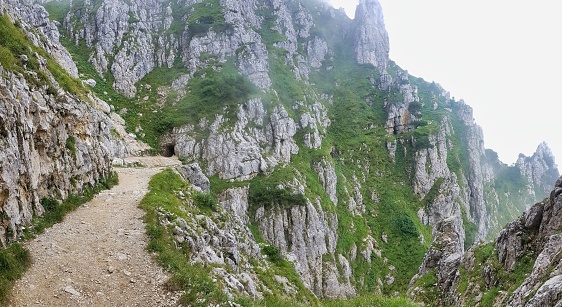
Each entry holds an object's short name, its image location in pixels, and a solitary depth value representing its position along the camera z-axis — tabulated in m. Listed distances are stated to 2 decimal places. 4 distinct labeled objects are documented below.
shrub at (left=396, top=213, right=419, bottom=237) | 75.81
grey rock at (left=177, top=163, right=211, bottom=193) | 35.66
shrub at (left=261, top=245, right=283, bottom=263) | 29.67
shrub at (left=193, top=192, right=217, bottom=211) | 26.29
